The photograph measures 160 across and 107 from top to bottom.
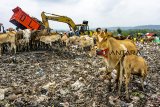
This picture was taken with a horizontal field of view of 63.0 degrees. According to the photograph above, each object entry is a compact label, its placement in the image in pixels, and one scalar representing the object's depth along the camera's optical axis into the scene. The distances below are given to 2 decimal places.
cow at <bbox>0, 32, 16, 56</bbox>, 7.51
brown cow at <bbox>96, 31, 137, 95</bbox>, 3.57
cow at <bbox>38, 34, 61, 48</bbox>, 8.44
